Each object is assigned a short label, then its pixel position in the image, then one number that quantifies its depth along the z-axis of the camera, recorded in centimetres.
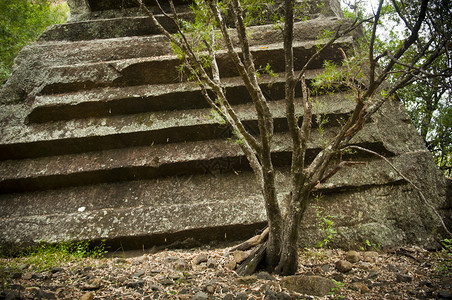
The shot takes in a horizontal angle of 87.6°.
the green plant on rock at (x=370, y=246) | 332
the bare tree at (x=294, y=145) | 248
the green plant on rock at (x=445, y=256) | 272
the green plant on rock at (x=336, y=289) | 231
